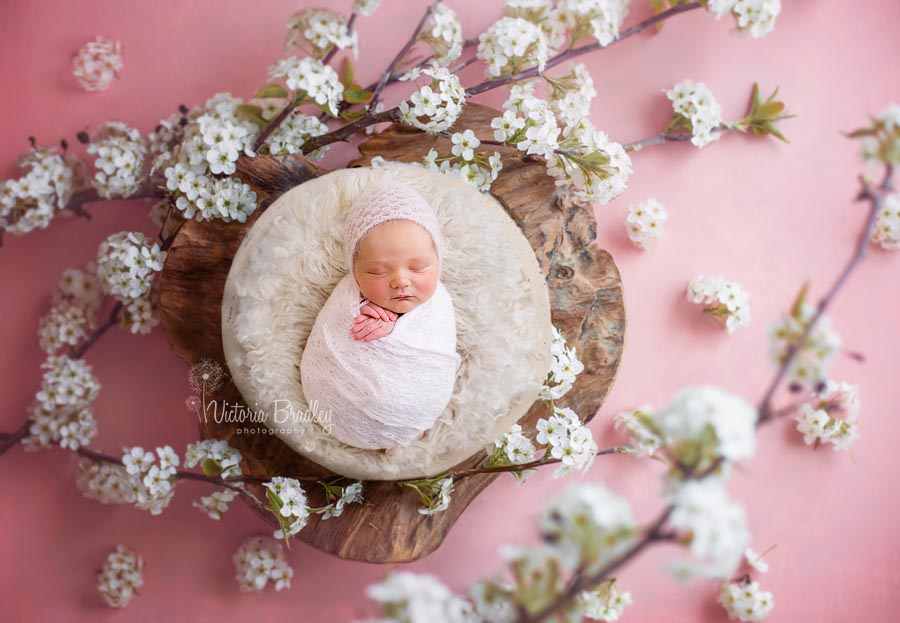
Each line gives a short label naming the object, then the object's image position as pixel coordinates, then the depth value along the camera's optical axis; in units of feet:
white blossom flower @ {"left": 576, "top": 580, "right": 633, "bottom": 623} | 5.65
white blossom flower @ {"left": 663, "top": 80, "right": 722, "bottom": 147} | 5.94
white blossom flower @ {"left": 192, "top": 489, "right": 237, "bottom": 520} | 5.20
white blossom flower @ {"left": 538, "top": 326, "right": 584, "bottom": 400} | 5.16
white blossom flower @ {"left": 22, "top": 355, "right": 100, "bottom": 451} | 5.66
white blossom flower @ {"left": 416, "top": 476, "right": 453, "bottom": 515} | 4.97
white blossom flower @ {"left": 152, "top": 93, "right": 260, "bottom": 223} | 5.12
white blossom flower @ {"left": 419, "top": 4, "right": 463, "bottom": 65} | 5.25
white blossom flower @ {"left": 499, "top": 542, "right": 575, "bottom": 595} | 1.82
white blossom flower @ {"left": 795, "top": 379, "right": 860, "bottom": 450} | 6.04
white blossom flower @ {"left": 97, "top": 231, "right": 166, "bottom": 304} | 5.23
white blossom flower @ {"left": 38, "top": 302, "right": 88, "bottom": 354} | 5.81
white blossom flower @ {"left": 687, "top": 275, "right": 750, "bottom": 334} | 6.09
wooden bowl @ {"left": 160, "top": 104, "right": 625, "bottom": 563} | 5.34
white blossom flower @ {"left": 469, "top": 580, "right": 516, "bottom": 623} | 2.03
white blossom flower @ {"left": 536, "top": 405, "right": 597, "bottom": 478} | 4.91
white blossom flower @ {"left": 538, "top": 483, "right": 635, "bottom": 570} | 1.74
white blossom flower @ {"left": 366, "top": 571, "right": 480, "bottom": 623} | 1.90
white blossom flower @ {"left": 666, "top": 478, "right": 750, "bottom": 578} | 1.68
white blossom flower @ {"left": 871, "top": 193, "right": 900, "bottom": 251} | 6.07
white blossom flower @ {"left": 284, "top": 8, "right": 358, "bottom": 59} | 5.19
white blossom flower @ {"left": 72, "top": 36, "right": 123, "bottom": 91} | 5.82
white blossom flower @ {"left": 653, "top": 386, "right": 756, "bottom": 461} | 1.75
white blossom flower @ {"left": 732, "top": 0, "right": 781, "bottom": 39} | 5.25
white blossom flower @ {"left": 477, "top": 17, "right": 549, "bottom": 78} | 5.10
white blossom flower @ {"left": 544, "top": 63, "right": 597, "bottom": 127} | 5.21
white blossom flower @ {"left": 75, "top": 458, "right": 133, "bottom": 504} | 5.71
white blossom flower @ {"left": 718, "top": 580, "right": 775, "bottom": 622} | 6.06
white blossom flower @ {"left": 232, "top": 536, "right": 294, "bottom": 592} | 5.85
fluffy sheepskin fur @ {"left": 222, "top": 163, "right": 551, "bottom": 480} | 4.78
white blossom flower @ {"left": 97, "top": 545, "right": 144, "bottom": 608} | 5.85
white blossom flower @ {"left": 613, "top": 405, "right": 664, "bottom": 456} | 1.93
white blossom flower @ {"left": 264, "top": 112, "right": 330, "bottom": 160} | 5.46
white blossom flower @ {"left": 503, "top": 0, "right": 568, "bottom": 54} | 5.43
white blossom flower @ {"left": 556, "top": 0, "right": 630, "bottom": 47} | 5.14
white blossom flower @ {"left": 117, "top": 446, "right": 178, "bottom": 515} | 5.07
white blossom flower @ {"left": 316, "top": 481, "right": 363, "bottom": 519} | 5.03
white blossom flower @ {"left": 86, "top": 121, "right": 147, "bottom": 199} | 5.25
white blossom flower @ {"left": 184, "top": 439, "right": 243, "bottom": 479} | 5.13
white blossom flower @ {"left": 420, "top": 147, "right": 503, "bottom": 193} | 5.31
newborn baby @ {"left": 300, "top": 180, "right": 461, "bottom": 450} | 4.43
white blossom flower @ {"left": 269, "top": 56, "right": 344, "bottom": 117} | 5.01
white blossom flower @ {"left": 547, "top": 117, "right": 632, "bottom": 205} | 4.98
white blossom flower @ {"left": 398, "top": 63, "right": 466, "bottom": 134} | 4.98
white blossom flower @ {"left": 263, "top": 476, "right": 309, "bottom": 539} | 4.78
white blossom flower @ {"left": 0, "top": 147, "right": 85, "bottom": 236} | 5.21
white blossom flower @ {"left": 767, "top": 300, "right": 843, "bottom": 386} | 1.78
